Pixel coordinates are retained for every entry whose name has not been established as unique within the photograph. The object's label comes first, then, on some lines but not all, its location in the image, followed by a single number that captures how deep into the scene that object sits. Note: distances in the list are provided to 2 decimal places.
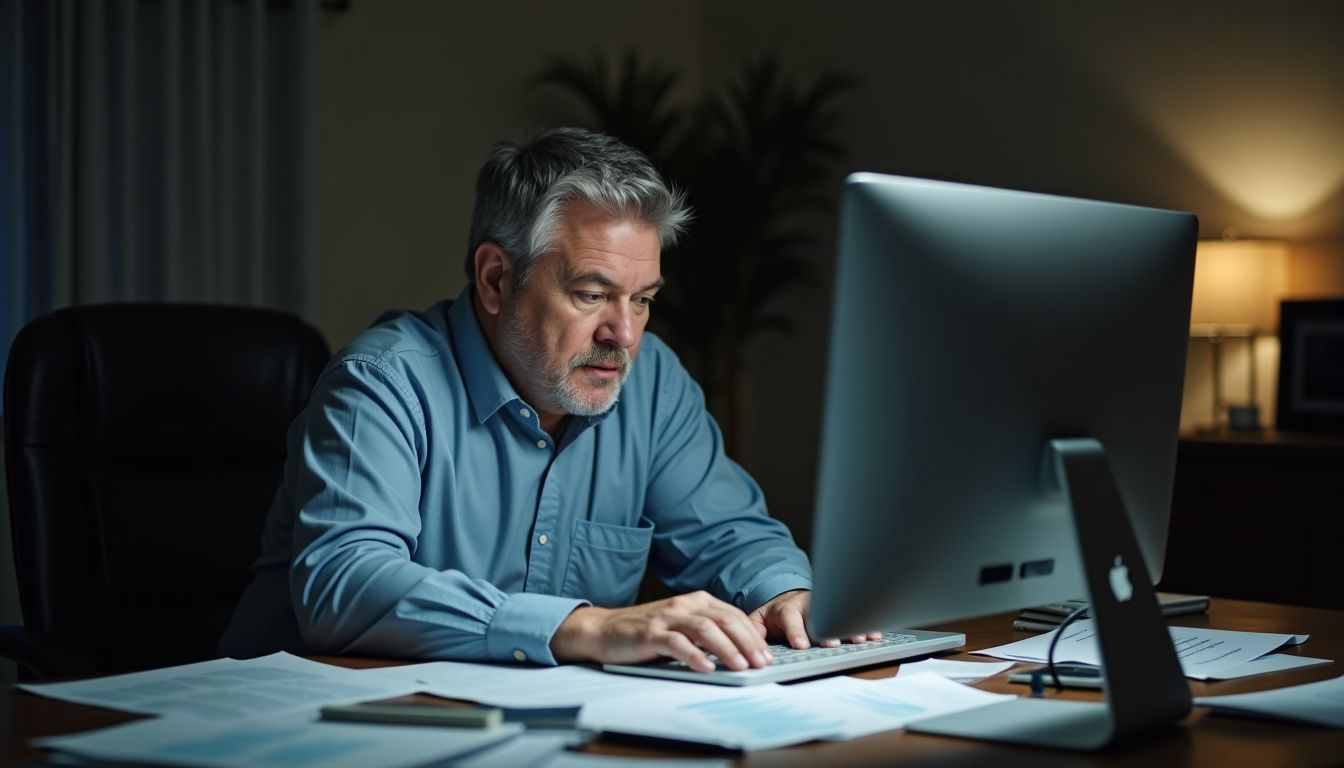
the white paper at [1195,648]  1.44
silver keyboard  1.30
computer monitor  1.05
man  1.60
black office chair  1.94
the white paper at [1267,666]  1.39
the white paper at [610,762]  1.02
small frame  3.48
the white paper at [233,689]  1.18
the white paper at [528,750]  1.01
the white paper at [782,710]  1.10
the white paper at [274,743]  0.99
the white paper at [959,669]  1.38
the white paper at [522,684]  1.24
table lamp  3.49
